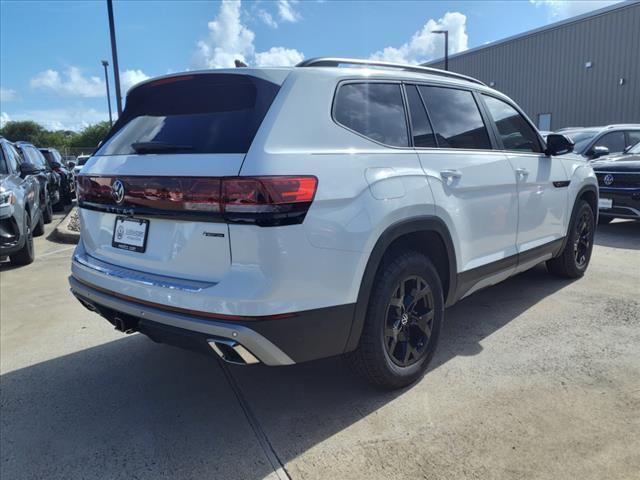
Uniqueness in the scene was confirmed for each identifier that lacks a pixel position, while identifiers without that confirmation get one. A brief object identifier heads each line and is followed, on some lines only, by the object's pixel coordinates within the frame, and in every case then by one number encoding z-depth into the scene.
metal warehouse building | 21.70
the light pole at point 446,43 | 25.74
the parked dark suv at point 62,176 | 14.18
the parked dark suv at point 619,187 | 7.55
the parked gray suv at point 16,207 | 6.52
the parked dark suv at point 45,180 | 10.29
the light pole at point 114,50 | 12.34
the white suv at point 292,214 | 2.35
